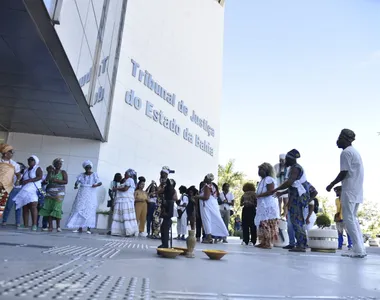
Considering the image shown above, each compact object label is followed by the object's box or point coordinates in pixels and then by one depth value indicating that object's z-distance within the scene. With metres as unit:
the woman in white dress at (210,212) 7.25
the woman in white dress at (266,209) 6.38
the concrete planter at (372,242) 16.15
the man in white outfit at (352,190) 4.68
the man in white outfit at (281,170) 7.95
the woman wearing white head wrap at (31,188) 6.86
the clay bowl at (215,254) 3.36
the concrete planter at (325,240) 6.30
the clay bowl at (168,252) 3.24
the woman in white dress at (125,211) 8.06
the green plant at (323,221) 7.32
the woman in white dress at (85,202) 7.75
